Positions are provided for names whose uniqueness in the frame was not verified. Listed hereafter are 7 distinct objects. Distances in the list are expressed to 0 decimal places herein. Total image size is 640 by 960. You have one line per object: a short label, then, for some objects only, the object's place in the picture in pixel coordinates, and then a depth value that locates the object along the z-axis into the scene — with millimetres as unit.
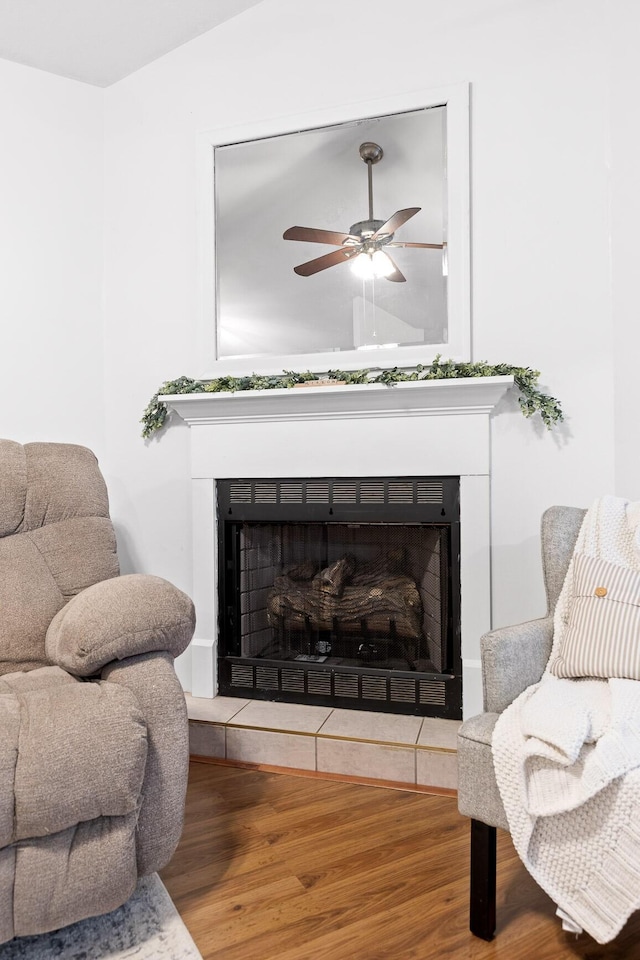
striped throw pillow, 1415
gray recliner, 1118
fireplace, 2156
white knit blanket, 1075
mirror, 2236
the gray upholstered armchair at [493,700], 1242
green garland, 2076
